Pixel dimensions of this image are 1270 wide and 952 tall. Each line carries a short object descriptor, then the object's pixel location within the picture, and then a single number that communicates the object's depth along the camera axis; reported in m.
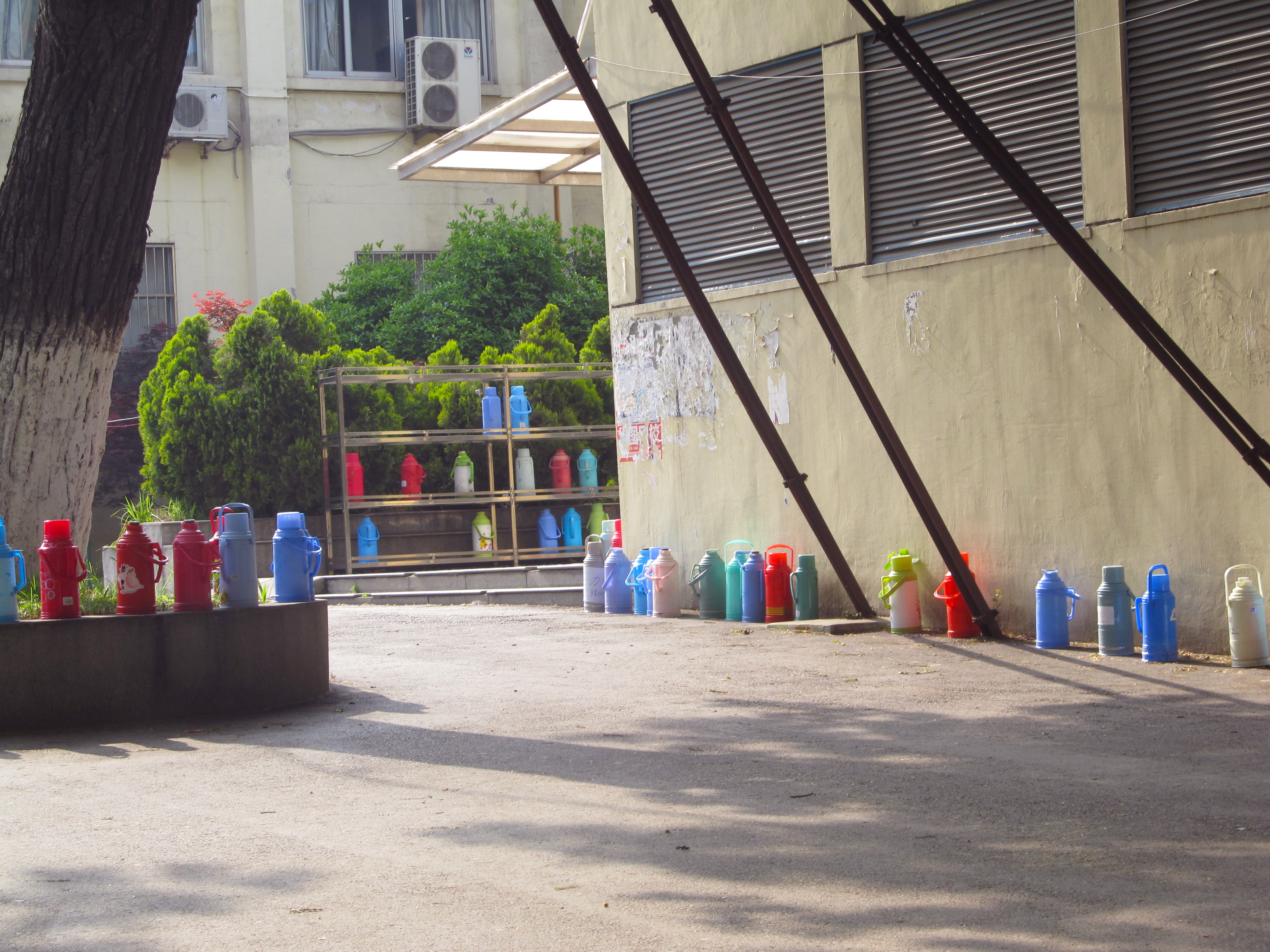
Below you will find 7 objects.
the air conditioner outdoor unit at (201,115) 24.41
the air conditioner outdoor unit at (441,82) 25.88
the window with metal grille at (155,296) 25.19
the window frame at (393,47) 26.30
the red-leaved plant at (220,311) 23.59
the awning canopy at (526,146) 14.03
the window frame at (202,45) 25.14
